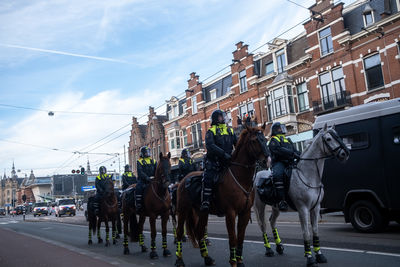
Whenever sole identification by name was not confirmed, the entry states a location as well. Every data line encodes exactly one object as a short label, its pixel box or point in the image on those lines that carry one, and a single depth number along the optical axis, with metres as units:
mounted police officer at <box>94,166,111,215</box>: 12.04
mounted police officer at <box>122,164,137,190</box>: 12.82
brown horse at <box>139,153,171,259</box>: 8.55
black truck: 9.06
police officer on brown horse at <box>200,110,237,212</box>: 6.31
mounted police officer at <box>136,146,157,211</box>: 9.28
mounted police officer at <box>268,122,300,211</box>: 7.19
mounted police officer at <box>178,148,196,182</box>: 11.90
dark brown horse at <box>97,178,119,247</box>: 11.73
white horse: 6.61
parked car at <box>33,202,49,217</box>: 52.59
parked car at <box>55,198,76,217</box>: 41.94
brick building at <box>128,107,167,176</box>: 54.70
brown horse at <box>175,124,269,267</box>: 5.93
